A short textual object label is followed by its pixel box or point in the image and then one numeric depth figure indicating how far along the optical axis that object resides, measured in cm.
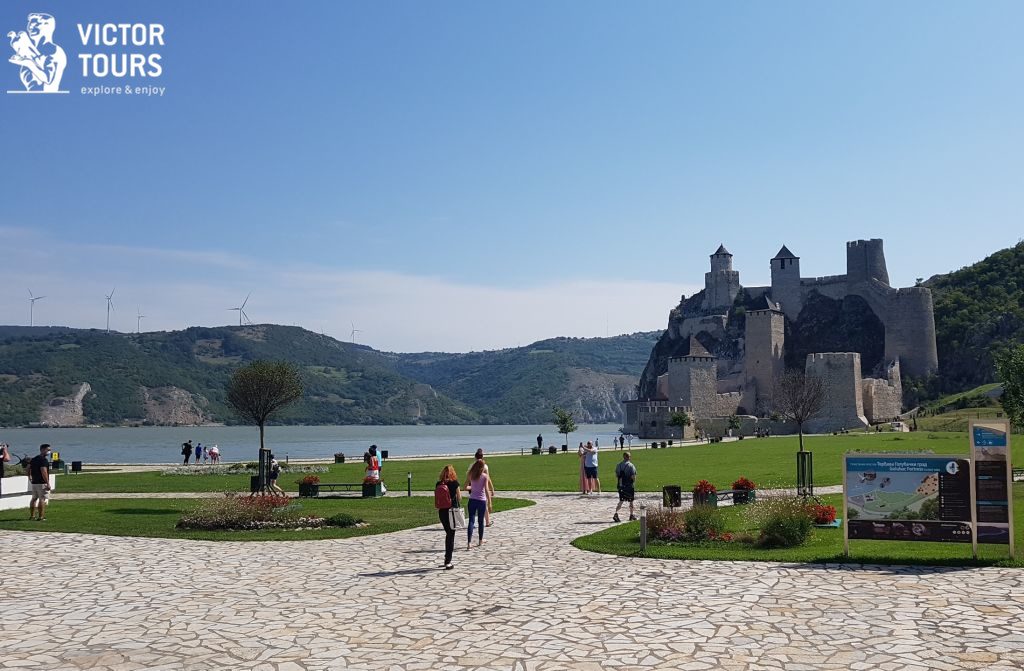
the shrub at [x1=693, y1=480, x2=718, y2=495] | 1947
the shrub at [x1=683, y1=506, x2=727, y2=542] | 1606
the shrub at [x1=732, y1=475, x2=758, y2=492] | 2230
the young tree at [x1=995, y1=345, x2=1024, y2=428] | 3039
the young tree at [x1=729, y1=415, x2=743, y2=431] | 9325
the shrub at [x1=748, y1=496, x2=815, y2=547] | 1538
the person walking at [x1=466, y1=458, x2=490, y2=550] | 1598
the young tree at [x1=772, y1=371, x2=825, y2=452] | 3488
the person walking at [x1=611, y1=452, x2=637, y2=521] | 1967
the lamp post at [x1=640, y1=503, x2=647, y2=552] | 1499
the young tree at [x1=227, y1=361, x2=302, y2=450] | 3148
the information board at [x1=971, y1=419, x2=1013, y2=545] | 1322
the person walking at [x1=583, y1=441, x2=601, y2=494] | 2584
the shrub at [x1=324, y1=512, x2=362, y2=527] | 1933
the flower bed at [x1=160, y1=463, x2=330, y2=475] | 4056
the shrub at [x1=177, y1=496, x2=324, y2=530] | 1936
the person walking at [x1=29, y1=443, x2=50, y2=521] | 2077
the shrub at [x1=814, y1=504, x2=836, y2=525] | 1756
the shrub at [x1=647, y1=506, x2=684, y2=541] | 1616
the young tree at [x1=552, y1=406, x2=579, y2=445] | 7756
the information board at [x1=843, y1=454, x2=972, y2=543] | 1338
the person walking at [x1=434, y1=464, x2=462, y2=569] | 1382
